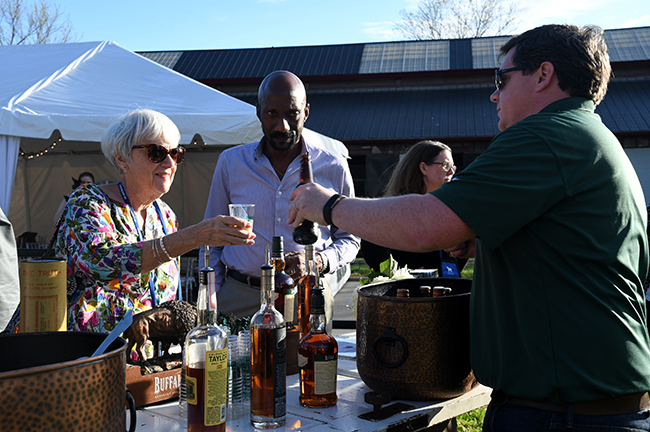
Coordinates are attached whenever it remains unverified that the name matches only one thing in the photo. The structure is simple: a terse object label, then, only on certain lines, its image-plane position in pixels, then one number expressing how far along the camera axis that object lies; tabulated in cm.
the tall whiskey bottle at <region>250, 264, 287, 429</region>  152
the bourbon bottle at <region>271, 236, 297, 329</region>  183
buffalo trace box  168
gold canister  154
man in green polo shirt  143
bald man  287
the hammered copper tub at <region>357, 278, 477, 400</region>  167
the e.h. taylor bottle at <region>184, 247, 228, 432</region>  140
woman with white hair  226
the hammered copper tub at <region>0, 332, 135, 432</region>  94
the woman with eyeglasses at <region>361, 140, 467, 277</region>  416
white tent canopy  666
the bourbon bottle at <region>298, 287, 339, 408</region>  166
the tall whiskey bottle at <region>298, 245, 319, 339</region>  205
